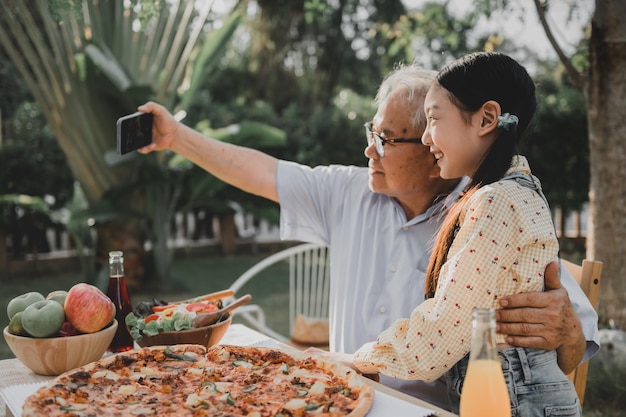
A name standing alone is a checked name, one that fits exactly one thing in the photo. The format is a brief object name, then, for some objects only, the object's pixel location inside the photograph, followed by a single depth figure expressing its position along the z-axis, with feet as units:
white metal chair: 10.71
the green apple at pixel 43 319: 6.33
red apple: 6.51
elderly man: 8.46
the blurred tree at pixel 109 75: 22.97
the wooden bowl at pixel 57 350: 6.39
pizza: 5.35
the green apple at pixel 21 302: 6.75
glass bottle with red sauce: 7.39
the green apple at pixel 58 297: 6.85
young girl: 5.72
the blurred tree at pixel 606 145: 13.73
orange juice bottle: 4.31
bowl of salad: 6.92
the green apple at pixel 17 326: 6.52
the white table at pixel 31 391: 5.45
